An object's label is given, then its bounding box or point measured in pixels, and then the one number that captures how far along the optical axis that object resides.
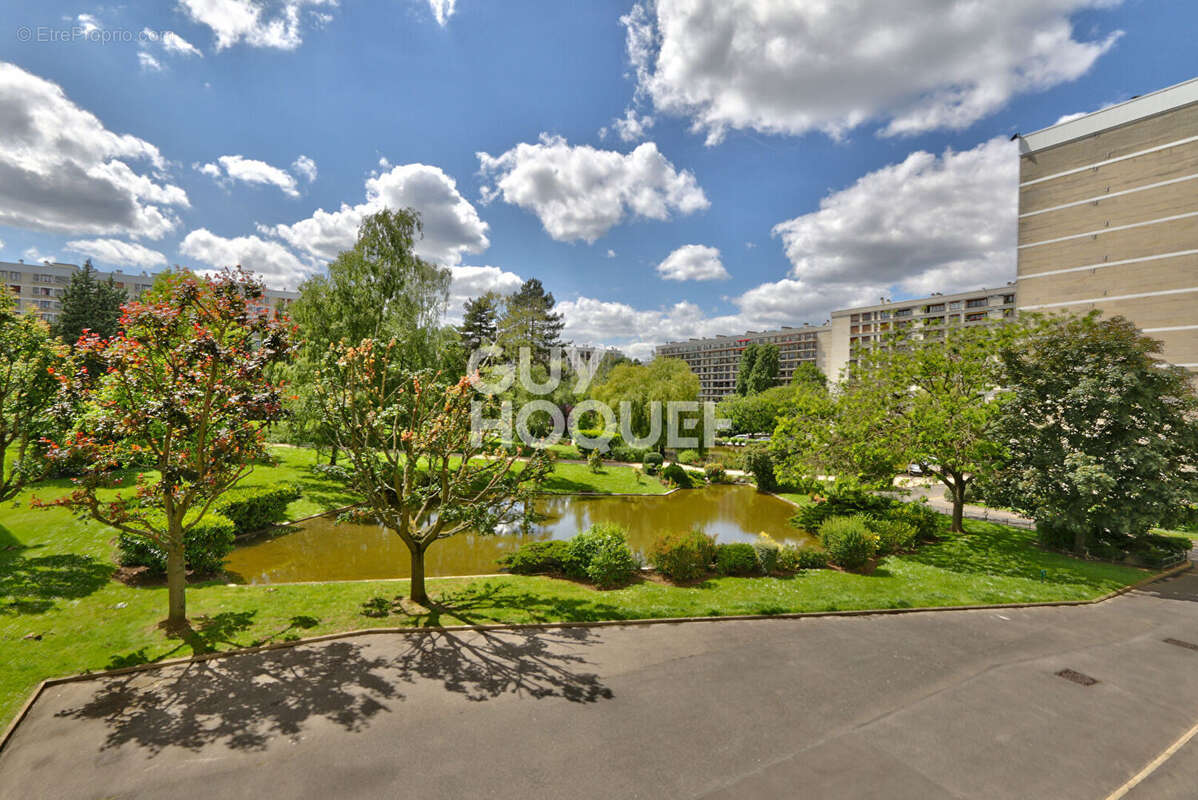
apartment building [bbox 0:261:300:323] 76.94
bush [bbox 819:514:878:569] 14.74
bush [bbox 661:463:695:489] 31.21
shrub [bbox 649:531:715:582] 12.90
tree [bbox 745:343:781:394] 73.31
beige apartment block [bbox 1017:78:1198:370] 27.53
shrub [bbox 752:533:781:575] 13.82
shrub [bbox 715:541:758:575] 13.65
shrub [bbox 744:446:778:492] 29.94
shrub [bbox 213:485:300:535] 15.27
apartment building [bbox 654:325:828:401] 103.31
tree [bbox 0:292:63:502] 9.80
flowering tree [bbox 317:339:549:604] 10.05
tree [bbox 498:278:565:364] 34.49
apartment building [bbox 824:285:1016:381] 67.62
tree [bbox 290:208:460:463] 23.23
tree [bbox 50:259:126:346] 43.69
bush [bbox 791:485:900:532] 19.91
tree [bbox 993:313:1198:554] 14.66
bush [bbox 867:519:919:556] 16.62
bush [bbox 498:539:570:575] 13.22
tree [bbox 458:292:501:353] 54.38
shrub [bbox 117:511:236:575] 10.73
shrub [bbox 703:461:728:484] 32.75
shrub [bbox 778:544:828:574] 14.08
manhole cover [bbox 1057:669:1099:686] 8.35
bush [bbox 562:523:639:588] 12.45
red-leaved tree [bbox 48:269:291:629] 7.93
